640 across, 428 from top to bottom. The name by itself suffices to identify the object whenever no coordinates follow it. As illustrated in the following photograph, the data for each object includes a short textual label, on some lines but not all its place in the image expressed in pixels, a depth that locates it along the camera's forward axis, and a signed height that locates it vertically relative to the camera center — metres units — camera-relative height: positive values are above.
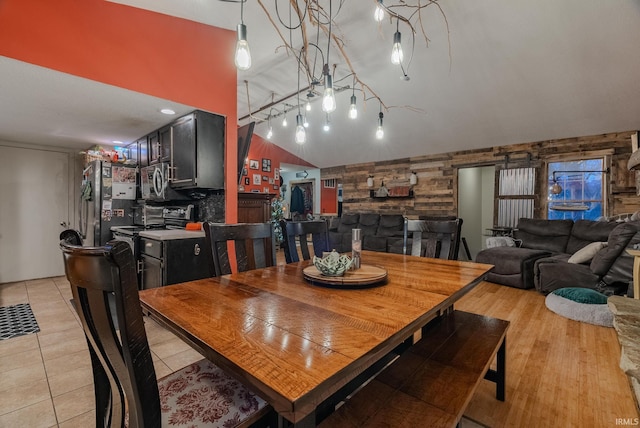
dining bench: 0.94 -0.69
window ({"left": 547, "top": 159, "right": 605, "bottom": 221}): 4.76 +0.32
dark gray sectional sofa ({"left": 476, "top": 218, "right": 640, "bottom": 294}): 3.12 -0.65
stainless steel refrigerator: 3.91 +0.08
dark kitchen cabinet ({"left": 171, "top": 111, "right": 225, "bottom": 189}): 3.05 +0.58
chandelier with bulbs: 1.51 +1.13
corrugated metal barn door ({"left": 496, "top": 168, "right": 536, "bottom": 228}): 5.27 +0.25
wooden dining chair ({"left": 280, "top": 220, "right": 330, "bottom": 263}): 2.11 -0.24
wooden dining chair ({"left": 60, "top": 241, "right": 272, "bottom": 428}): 0.66 -0.42
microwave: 3.46 +0.27
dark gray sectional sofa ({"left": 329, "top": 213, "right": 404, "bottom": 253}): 6.10 -0.54
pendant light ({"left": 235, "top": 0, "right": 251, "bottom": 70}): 1.49 +0.81
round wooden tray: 1.32 -0.35
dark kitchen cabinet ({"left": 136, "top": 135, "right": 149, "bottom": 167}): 4.00 +0.74
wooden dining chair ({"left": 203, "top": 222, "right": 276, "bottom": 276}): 1.71 -0.26
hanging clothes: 8.80 +0.13
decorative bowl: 1.41 -0.29
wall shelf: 6.79 +0.25
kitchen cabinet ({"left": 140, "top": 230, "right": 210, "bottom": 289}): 2.73 -0.56
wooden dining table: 0.64 -0.37
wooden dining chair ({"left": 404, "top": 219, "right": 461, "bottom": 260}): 2.18 -0.22
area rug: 2.65 -1.20
